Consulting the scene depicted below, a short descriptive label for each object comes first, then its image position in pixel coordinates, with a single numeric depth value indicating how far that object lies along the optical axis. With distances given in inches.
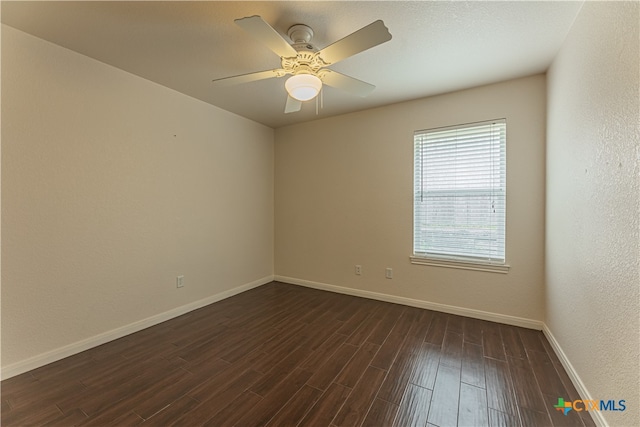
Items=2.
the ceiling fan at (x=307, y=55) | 57.2
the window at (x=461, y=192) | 109.0
